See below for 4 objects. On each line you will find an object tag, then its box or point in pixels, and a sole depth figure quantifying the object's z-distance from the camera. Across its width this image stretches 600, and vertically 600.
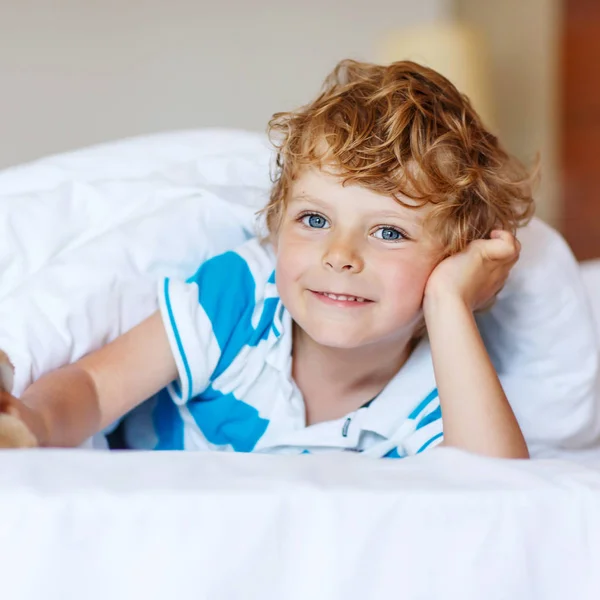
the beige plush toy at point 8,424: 0.89
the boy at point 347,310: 1.06
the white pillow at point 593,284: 1.30
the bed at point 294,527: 0.80
